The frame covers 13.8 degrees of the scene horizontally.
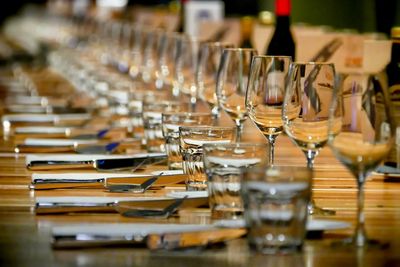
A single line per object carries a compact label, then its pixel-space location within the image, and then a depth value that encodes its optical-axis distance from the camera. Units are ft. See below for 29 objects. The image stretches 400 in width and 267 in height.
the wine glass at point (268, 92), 9.40
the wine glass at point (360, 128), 7.37
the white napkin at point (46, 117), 15.83
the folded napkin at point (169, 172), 9.80
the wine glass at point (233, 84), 11.13
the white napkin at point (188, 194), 8.63
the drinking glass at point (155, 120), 11.98
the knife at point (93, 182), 9.42
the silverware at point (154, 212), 8.10
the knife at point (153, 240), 7.08
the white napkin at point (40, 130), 14.05
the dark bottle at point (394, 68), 10.50
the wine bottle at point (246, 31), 24.12
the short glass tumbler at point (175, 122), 10.69
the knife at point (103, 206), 8.25
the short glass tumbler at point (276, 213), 7.03
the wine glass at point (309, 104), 8.42
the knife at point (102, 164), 10.45
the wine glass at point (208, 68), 12.86
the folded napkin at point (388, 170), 10.30
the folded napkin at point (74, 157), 10.78
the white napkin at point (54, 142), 12.30
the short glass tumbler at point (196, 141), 9.39
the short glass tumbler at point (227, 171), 8.11
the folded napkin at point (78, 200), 8.32
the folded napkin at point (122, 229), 7.14
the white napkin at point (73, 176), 9.56
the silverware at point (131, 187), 9.20
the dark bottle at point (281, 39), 17.06
